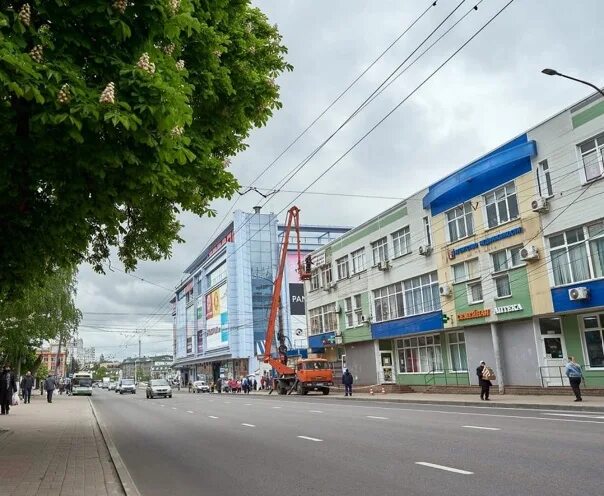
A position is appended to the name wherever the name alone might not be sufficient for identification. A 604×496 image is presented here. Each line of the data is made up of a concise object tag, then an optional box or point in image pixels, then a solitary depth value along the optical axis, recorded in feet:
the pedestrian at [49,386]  121.90
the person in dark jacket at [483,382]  80.07
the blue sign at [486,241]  89.81
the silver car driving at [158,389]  147.13
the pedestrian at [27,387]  115.34
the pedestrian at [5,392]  75.46
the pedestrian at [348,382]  117.91
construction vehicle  129.90
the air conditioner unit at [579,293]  75.87
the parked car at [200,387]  212.37
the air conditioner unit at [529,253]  84.74
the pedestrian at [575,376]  67.67
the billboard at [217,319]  260.21
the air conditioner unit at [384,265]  126.72
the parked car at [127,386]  224.53
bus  190.90
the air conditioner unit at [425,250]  111.45
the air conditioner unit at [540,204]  82.94
